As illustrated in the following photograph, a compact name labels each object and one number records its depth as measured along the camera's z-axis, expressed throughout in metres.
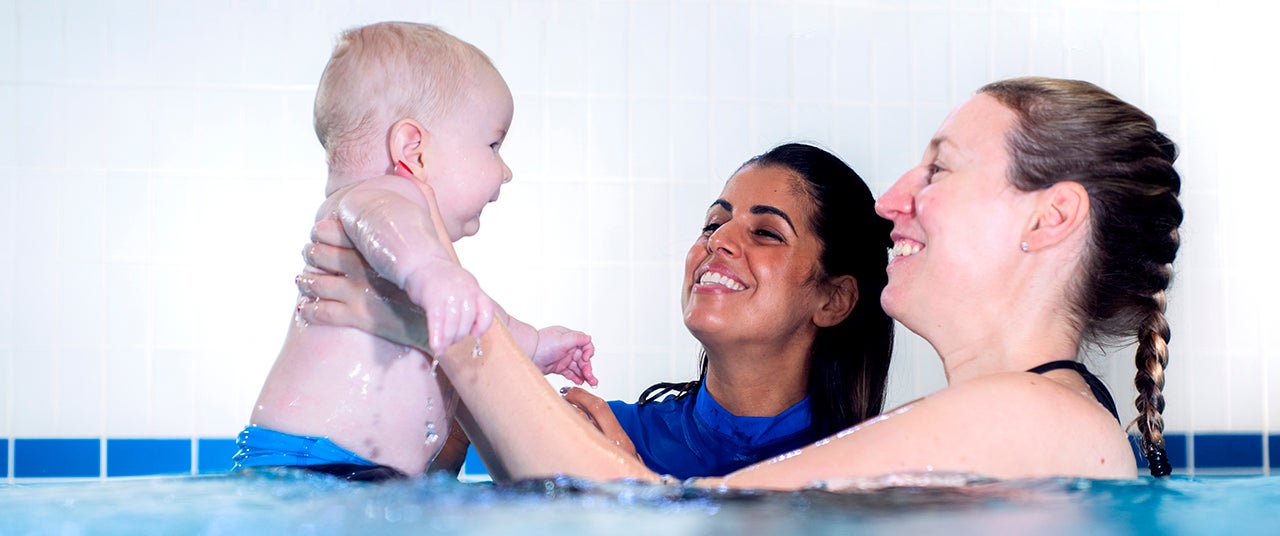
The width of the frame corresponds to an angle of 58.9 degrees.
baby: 1.62
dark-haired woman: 2.36
